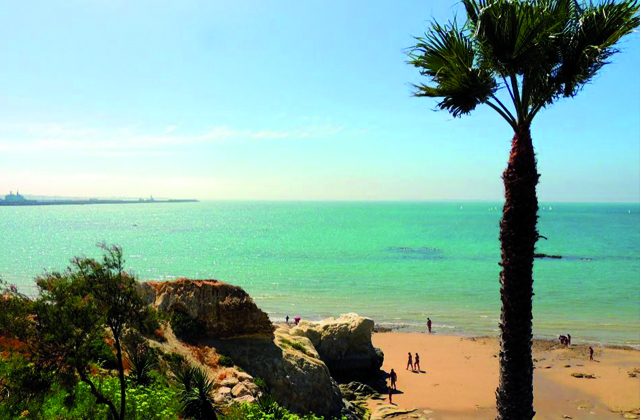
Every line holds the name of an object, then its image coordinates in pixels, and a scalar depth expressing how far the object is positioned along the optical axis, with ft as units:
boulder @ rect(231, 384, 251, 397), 54.54
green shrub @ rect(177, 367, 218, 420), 44.68
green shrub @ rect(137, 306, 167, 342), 32.65
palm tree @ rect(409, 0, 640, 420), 25.80
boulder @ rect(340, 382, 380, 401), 78.28
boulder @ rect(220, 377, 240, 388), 56.65
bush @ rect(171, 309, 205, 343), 65.77
